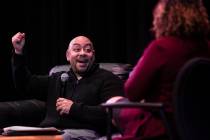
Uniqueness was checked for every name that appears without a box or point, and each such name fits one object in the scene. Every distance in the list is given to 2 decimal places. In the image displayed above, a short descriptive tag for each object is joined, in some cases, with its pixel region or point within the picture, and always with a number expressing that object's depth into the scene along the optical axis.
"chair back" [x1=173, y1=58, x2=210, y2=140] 3.59
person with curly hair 3.80
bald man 5.55
